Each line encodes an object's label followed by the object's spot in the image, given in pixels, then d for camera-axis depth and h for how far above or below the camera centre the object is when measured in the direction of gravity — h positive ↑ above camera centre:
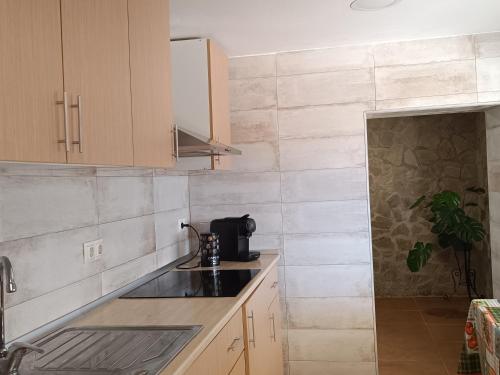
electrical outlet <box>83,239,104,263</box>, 2.13 -0.26
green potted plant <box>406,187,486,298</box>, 5.03 -0.53
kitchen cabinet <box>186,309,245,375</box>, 1.67 -0.64
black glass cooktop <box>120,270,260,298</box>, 2.38 -0.51
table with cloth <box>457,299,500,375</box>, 1.65 -0.62
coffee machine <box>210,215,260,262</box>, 3.30 -0.33
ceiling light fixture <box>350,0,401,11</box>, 2.59 +0.99
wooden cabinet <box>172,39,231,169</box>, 2.88 +0.63
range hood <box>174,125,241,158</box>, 2.29 +0.24
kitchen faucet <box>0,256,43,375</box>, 1.33 -0.42
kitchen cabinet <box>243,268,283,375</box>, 2.40 -0.82
